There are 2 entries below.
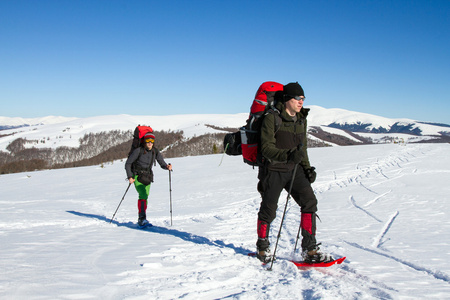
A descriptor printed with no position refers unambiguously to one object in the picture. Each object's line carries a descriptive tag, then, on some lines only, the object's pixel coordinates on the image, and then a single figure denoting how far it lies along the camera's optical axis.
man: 3.68
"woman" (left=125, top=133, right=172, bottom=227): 6.86
